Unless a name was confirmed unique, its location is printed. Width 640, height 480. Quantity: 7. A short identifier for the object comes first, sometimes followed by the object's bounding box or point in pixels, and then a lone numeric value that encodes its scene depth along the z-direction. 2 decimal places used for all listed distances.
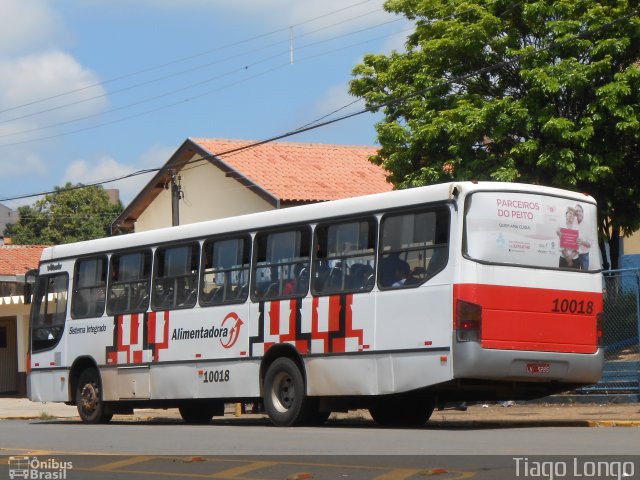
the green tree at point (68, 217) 74.12
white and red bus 15.35
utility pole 36.03
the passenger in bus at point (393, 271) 15.98
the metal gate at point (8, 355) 40.47
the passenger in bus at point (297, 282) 17.38
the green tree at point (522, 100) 24.91
